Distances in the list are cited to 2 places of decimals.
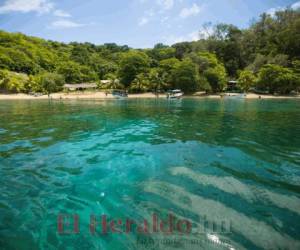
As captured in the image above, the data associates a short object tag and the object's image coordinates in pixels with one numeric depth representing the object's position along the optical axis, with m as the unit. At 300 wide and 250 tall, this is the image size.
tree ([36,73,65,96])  74.44
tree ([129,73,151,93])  71.88
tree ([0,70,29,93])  70.79
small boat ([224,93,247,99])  60.16
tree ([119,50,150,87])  76.06
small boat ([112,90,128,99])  65.39
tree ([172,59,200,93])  66.62
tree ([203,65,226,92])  69.06
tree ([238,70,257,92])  66.75
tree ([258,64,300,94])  59.50
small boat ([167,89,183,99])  59.96
